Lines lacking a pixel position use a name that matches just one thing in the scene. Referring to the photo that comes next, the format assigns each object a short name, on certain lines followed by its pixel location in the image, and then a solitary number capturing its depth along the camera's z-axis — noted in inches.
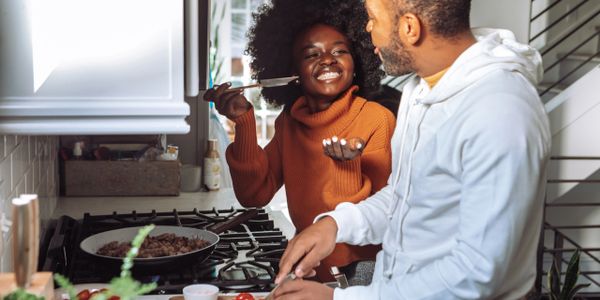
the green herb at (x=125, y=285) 31.6
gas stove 76.3
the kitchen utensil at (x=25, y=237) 35.3
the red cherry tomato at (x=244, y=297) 62.8
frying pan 75.0
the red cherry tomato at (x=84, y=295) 62.0
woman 93.3
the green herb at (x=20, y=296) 35.8
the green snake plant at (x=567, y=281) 124.2
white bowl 61.9
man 48.0
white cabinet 50.9
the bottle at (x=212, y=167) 125.0
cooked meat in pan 76.9
